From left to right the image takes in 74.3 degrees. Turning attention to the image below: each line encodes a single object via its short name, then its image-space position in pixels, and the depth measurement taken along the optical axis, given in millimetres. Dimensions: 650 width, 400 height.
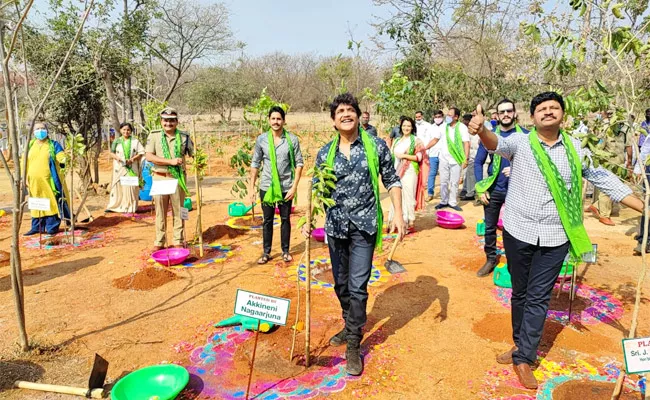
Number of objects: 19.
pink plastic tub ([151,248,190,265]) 4727
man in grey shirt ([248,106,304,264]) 4613
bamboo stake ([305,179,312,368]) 2678
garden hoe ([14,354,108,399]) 2559
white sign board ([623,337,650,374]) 1992
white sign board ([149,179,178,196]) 4703
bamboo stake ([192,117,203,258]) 5086
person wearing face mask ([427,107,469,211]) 7715
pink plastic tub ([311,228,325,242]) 5747
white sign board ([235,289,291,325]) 2461
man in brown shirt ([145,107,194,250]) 4867
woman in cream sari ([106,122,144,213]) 7235
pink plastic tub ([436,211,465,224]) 6434
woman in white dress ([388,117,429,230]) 5398
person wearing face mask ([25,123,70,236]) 5973
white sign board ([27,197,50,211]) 4836
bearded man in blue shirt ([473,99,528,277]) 4023
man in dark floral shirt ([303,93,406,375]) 2766
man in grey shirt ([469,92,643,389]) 2516
